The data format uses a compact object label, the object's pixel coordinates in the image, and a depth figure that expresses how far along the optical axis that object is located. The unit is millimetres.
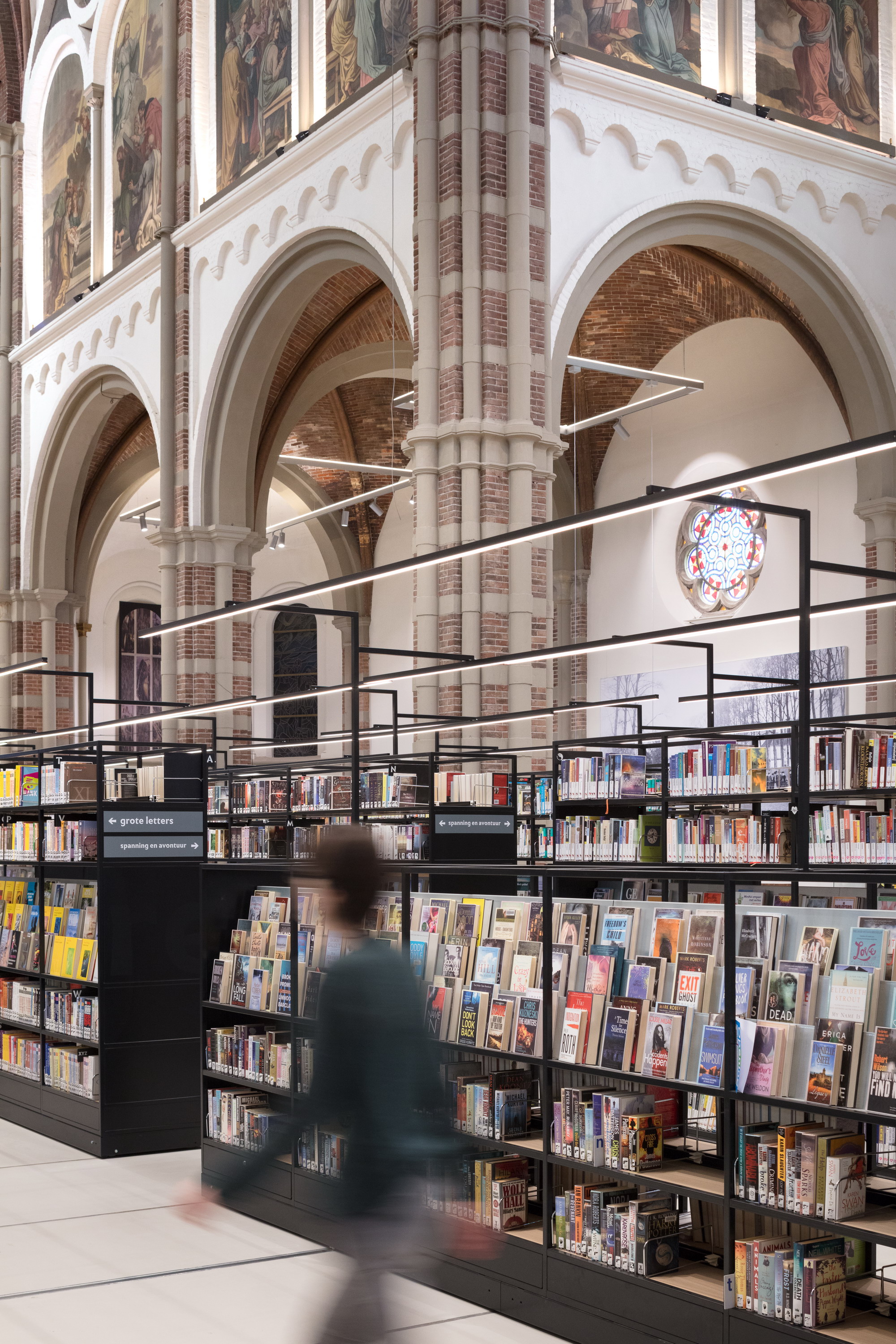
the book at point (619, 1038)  4051
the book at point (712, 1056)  3787
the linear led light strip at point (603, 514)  4371
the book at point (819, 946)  3658
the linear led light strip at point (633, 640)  6516
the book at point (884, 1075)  3354
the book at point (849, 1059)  3457
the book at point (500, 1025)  4477
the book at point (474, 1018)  4578
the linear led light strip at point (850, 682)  7459
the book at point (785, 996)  3670
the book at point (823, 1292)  3467
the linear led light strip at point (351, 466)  16625
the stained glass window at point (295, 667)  25359
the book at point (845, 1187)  3459
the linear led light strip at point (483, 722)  9883
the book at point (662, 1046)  3908
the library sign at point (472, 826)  9180
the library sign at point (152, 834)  7113
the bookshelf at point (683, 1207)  3592
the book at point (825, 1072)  3477
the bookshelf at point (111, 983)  6977
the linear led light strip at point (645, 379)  13758
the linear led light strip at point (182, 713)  10086
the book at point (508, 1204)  4441
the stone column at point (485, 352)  10758
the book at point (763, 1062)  3639
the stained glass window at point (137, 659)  25312
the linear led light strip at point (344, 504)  17484
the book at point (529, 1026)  4379
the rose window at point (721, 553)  16844
